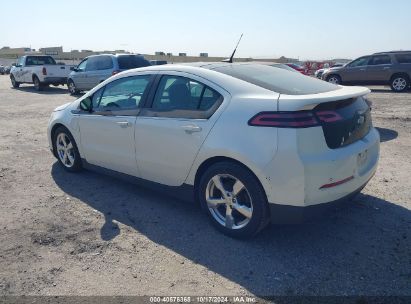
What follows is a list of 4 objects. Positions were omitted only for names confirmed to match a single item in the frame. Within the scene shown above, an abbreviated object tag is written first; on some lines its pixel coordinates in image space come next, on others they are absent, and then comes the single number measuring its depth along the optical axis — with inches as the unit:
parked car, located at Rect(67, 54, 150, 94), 561.9
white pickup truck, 743.1
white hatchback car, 118.8
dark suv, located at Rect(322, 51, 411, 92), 633.6
